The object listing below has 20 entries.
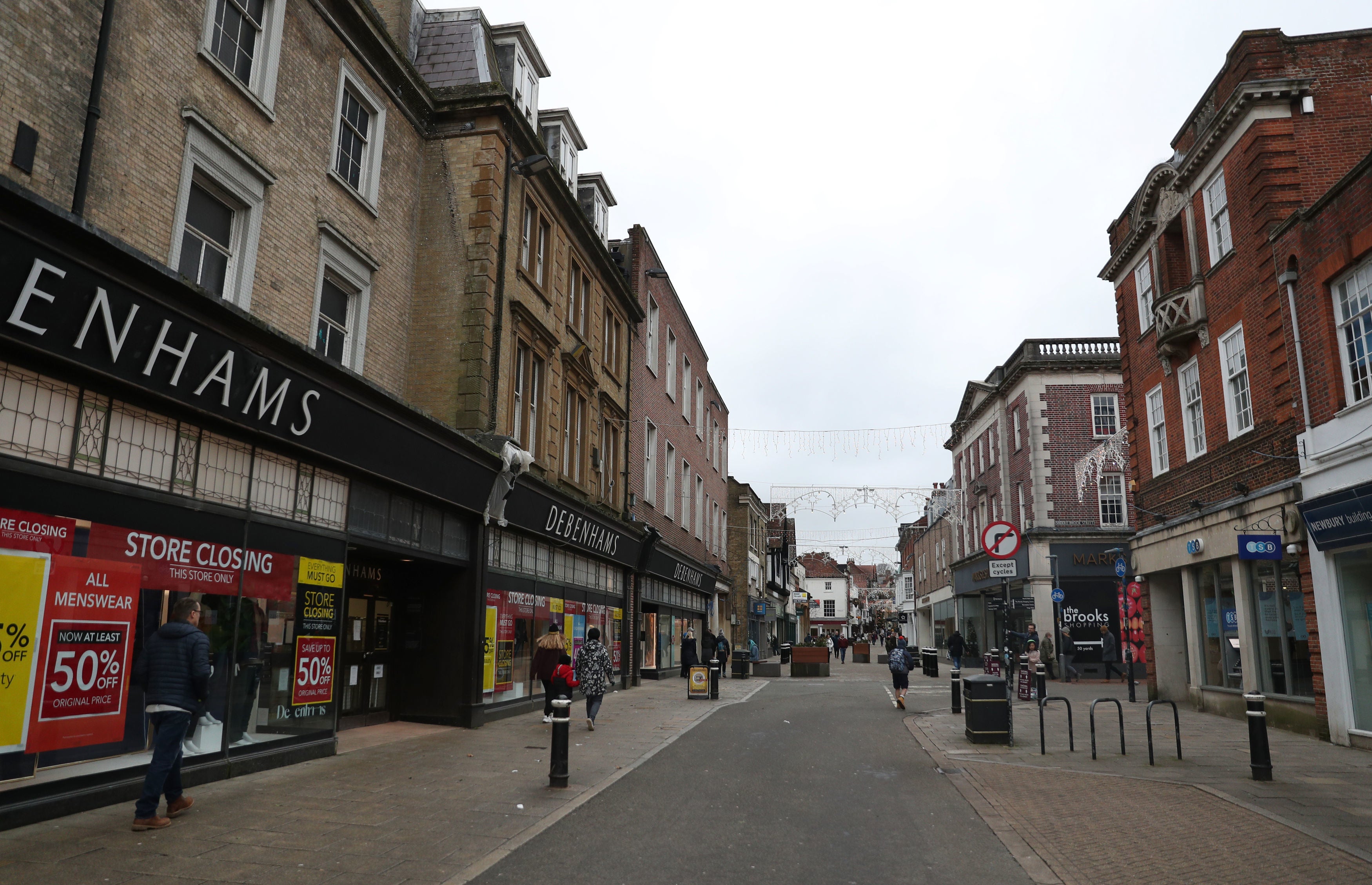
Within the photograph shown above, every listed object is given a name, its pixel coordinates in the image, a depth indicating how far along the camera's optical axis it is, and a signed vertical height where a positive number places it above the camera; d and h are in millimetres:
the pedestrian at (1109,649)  26781 -739
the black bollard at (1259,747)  9922 -1315
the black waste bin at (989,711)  13164 -1261
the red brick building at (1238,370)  15047 +4814
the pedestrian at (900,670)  19203 -1002
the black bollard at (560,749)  9031 -1304
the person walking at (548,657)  14492 -617
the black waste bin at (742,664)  29312 -1389
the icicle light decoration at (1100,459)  33688 +6124
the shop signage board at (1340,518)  12539 +1564
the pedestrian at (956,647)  27089 -728
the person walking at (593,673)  14773 -866
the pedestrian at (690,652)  27328 -957
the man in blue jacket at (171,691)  6855 -600
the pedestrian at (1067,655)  30125 -1013
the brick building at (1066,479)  33156 +5478
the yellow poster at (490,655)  15039 -608
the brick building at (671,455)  27734 +5740
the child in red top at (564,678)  13352 -876
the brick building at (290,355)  7508 +2772
